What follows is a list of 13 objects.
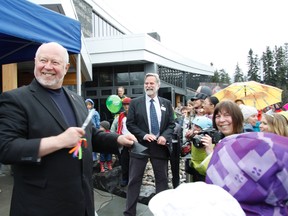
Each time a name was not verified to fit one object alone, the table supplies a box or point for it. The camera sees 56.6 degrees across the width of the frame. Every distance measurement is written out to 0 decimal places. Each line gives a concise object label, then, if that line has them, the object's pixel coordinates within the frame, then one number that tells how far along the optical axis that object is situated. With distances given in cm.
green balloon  675
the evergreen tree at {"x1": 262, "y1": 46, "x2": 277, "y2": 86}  6023
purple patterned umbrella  131
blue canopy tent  242
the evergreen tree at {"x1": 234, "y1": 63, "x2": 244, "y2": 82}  9125
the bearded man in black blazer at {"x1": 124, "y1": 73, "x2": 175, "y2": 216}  358
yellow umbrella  594
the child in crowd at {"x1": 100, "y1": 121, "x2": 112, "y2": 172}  608
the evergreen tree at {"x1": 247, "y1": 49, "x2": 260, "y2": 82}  7209
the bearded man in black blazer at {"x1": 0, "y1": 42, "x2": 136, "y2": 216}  151
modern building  1802
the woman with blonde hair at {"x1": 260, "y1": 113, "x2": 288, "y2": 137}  264
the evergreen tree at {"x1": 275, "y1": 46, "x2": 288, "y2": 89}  5931
